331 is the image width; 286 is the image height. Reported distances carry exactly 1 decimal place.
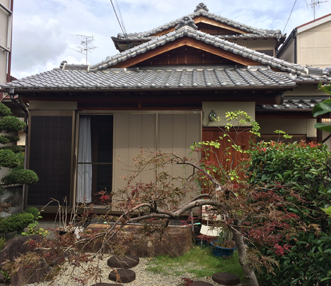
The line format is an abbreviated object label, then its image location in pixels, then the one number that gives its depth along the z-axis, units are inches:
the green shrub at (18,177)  228.2
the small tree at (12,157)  222.5
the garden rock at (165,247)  211.6
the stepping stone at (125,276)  173.8
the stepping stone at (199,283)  163.3
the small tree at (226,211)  106.4
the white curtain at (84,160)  281.1
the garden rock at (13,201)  240.2
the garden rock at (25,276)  170.7
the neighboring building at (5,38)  465.0
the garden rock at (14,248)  179.5
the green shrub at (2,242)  198.7
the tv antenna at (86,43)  683.4
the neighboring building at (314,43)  492.7
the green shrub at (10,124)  226.4
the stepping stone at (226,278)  167.5
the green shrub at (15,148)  235.5
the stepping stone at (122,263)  192.7
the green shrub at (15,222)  209.2
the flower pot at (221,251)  208.2
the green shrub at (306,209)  109.4
